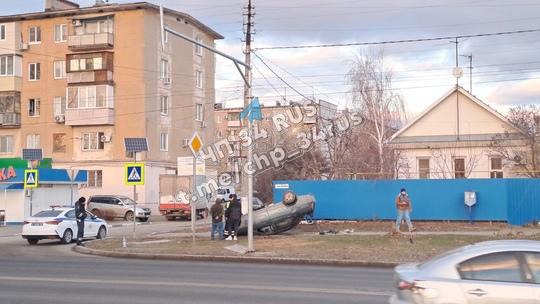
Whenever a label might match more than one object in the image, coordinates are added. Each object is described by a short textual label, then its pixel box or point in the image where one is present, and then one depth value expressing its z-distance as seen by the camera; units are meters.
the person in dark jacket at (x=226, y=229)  26.13
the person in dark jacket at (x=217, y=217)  26.17
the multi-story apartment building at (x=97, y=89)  55.53
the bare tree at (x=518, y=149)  37.75
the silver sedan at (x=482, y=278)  7.91
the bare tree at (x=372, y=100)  46.94
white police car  26.69
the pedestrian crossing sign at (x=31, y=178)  35.03
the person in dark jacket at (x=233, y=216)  25.73
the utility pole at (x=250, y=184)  21.16
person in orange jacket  26.06
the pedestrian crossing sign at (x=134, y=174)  25.58
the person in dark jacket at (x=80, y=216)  26.19
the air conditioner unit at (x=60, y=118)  57.16
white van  53.47
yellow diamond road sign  22.93
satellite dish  42.66
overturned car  27.52
